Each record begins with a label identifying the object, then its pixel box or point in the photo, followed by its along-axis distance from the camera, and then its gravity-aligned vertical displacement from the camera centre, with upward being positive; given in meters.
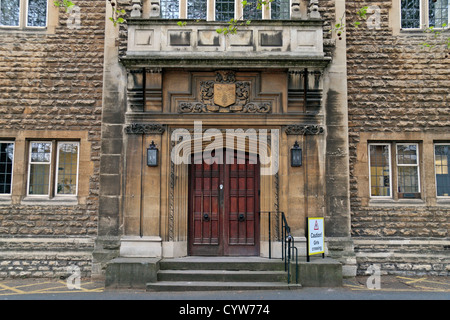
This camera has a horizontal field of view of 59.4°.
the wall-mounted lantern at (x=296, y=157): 9.80 +0.89
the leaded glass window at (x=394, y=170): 10.66 +0.63
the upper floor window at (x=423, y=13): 11.03 +5.05
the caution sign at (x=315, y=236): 8.92 -0.98
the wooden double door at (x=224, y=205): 10.05 -0.32
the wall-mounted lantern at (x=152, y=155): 9.73 +0.92
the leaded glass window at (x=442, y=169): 10.74 +0.67
